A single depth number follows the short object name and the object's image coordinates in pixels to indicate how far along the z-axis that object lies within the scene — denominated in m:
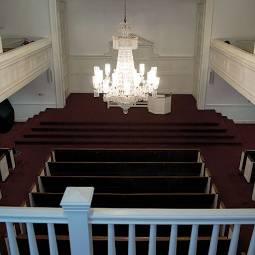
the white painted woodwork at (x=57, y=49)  9.74
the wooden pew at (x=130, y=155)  8.10
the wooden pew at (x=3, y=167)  7.01
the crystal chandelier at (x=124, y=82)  5.98
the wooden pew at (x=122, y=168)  7.33
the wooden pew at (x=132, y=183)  6.51
